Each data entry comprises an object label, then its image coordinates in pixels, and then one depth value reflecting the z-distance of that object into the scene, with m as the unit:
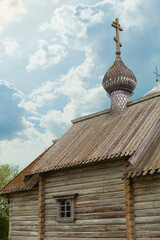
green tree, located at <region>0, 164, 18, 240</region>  32.19
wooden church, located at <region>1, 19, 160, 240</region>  9.96
